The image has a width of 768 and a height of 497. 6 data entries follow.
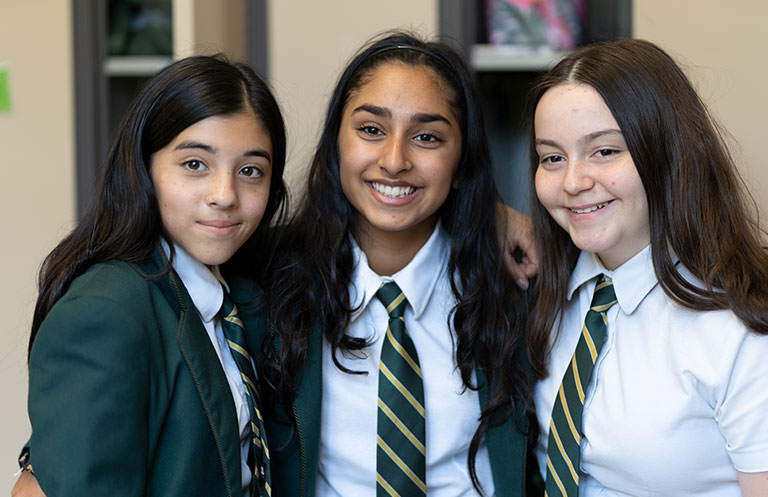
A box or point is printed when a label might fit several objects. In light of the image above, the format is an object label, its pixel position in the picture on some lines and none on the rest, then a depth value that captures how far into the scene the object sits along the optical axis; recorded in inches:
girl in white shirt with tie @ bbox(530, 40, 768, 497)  49.2
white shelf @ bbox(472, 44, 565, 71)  91.9
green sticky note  92.6
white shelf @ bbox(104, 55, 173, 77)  96.9
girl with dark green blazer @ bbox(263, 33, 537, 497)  60.5
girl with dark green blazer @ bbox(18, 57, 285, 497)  45.3
